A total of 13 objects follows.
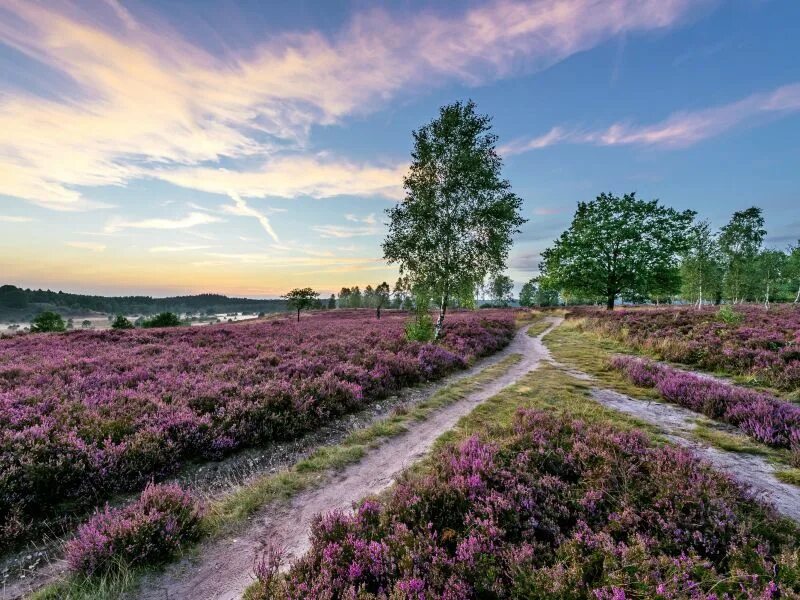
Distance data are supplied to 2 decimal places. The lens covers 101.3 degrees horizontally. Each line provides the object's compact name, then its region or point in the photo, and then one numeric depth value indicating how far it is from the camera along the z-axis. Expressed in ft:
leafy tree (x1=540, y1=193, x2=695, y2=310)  134.21
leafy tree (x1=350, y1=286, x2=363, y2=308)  519.19
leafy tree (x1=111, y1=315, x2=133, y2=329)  142.92
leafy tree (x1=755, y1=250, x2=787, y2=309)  151.12
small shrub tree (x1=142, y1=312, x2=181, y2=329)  161.17
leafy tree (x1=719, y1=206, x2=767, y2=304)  176.24
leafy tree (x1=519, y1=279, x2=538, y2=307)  506.07
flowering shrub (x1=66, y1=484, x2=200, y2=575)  14.66
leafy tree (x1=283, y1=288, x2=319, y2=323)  192.95
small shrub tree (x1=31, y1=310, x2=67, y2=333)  120.67
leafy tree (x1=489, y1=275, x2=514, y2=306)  490.90
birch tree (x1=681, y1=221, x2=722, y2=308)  171.94
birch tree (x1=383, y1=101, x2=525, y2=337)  74.23
